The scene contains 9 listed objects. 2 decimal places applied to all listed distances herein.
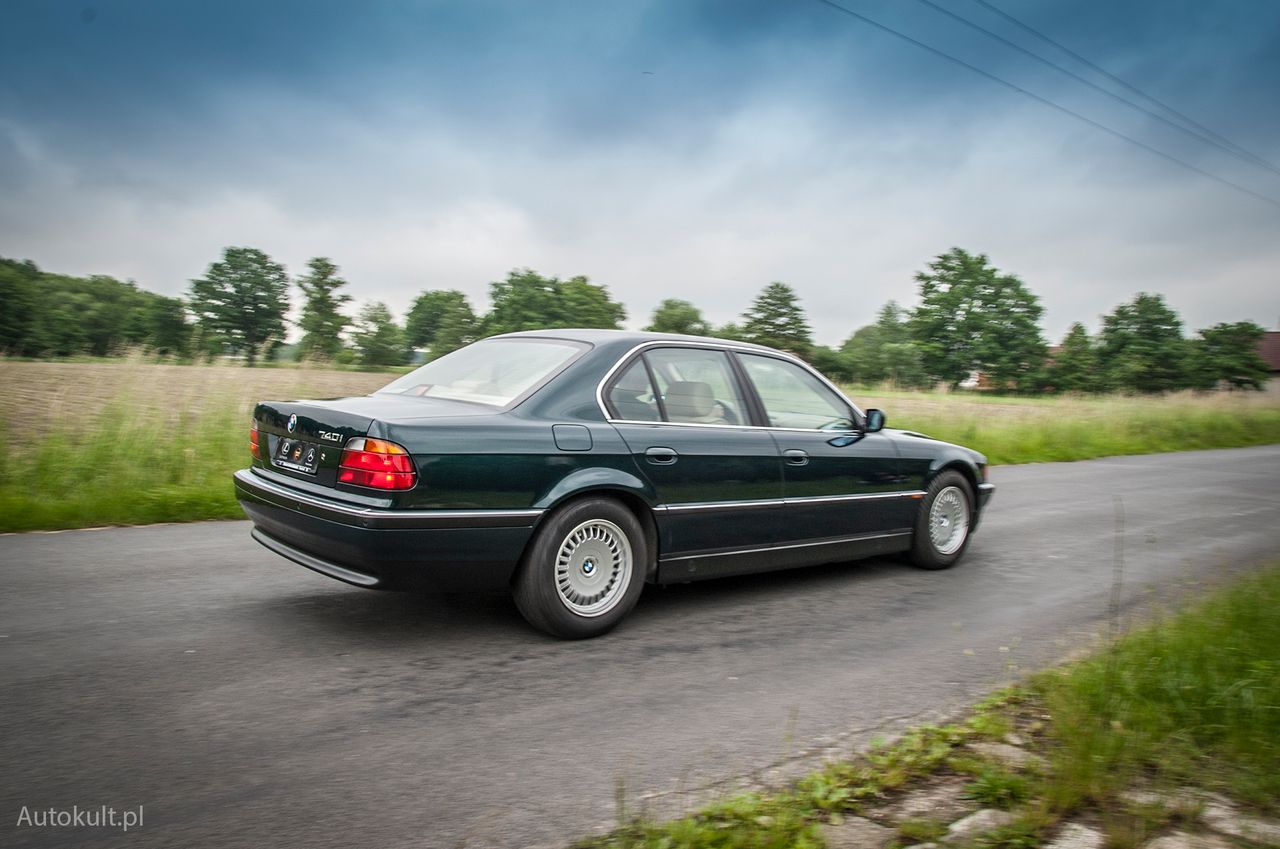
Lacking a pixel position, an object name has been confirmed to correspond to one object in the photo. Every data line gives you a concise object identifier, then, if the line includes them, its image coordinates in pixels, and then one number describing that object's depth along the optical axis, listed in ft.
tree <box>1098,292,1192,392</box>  257.14
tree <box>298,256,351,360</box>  167.02
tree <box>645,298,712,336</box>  155.11
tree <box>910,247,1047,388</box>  261.24
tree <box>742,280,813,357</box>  179.32
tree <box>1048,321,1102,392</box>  261.65
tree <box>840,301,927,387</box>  164.12
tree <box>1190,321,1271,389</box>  239.91
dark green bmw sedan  13.05
